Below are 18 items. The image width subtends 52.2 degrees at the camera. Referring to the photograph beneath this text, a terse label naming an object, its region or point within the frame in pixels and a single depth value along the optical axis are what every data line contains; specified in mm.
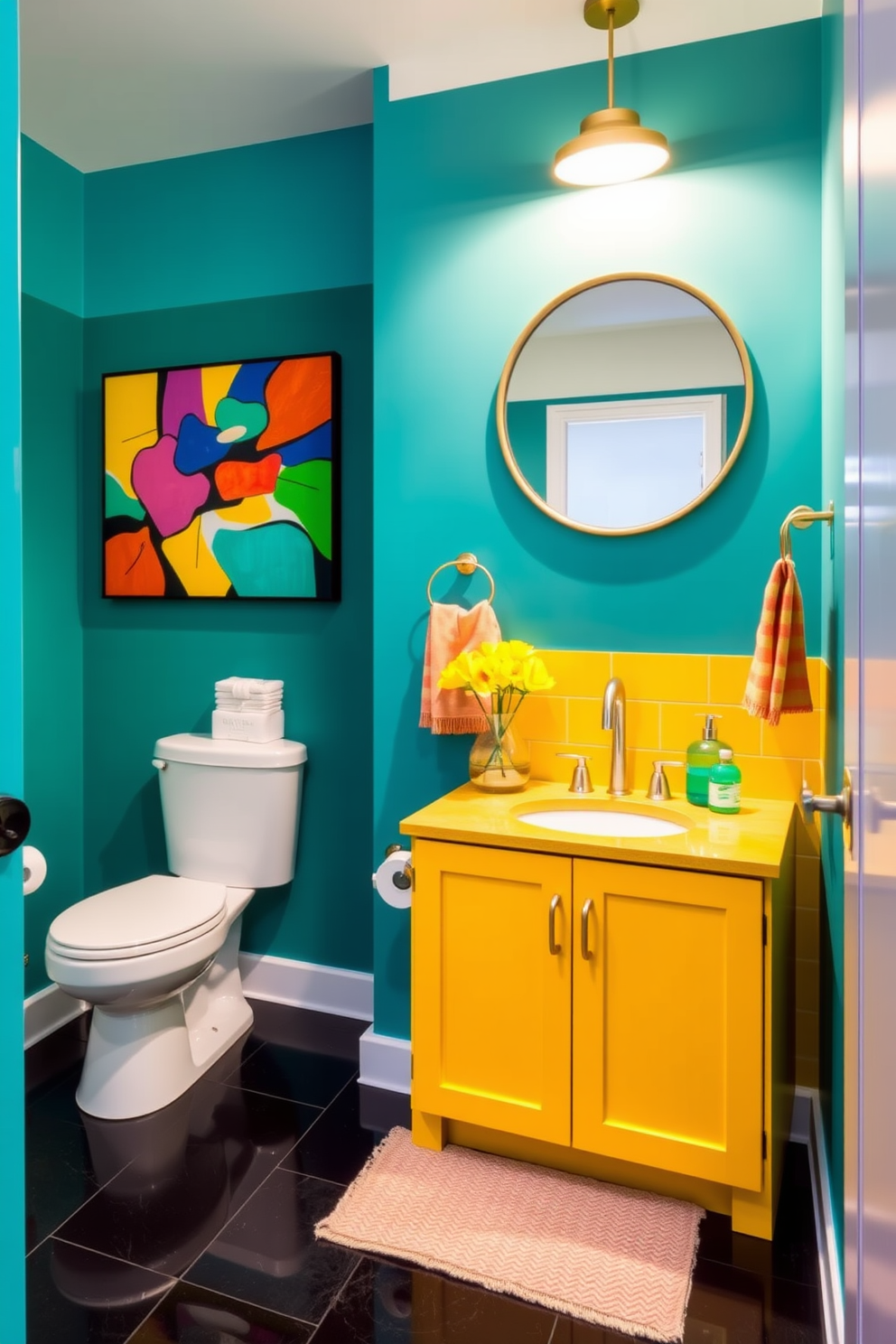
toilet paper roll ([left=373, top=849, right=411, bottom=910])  2166
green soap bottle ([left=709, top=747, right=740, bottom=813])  1961
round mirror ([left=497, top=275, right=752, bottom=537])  2076
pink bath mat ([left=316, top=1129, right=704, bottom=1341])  1631
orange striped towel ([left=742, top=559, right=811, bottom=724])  1832
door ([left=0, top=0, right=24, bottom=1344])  1033
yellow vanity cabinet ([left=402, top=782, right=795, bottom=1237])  1698
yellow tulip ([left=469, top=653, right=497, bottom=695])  2070
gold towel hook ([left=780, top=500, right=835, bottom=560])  1788
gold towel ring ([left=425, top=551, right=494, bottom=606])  2287
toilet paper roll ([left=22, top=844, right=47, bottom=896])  1893
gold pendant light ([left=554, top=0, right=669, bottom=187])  1960
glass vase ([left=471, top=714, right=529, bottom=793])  2164
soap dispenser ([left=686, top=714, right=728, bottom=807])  2023
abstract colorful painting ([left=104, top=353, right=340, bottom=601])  2682
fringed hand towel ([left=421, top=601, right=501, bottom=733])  2215
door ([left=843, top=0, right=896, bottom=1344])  604
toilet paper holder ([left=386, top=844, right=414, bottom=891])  2155
